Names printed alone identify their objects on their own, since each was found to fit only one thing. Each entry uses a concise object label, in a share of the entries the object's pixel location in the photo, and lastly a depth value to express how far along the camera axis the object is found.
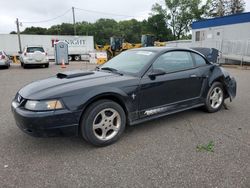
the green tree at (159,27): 55.78
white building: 16.23
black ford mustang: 2.97
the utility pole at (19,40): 25.70
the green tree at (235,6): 44.42
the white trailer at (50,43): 25.86
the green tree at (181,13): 53.66
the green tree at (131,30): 77.44
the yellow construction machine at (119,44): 21.62
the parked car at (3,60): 14.58
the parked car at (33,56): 14.98
